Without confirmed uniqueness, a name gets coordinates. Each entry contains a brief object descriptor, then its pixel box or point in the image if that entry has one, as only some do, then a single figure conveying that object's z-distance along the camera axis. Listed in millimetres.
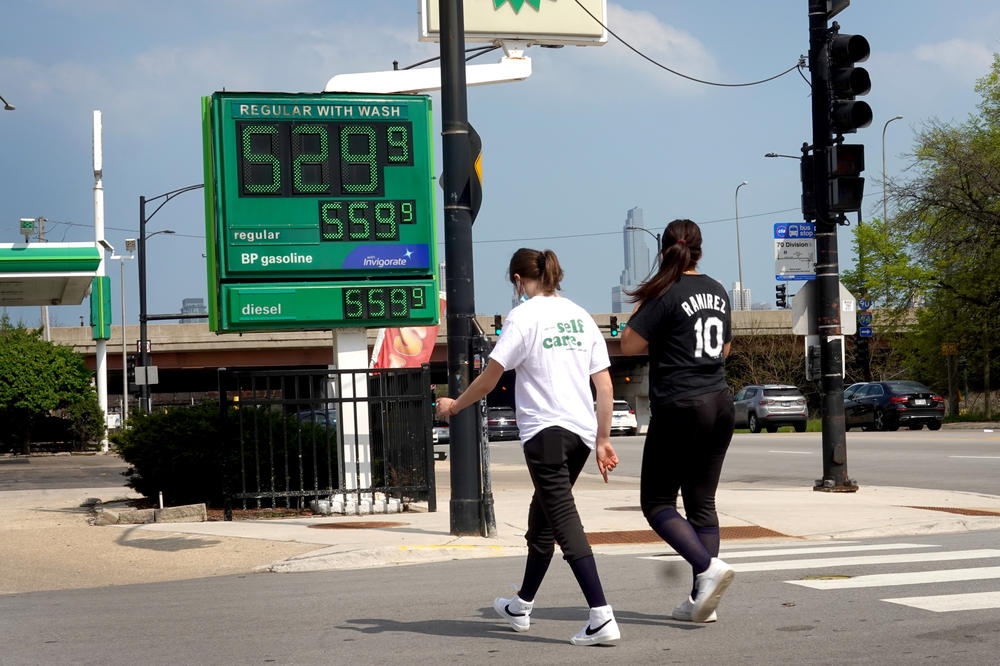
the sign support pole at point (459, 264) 9914
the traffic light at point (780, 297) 43250
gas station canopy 24781
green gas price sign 12547
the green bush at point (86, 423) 40500
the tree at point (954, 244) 37844
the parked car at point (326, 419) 12461
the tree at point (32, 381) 39219
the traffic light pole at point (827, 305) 13594
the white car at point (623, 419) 43094
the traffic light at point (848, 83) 13078
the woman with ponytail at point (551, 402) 5555
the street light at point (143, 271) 39938
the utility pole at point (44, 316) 54125
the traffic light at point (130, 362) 57619
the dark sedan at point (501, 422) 45188
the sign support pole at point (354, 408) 12336
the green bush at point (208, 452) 12719
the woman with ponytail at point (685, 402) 5770
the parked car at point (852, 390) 36625
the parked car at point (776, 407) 38156
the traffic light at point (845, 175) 13109
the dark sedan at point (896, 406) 34031
